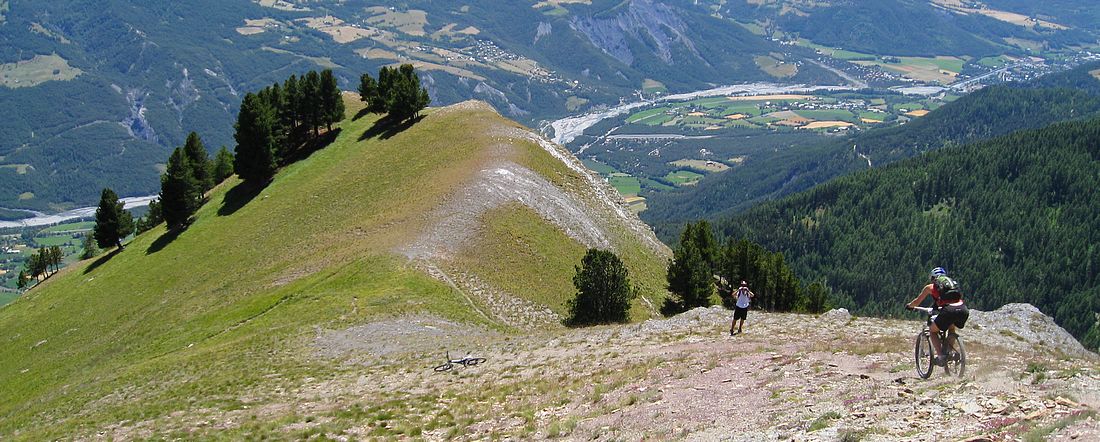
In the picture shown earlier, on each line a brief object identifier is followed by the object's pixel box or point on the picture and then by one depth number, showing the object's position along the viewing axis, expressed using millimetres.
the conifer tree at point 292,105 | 120625
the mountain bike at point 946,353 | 25062
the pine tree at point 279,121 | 115312
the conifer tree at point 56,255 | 138750
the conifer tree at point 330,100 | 119812
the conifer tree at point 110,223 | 108750
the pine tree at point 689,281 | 74750
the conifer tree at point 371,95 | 122025
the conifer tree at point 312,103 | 119062
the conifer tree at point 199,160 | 114375
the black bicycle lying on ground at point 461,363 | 40750
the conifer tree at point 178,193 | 102688
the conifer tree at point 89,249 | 139775
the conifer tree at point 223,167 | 126938
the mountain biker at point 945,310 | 25078
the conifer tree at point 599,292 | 59906
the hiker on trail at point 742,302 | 42125
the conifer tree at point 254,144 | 107500
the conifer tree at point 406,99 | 112938
